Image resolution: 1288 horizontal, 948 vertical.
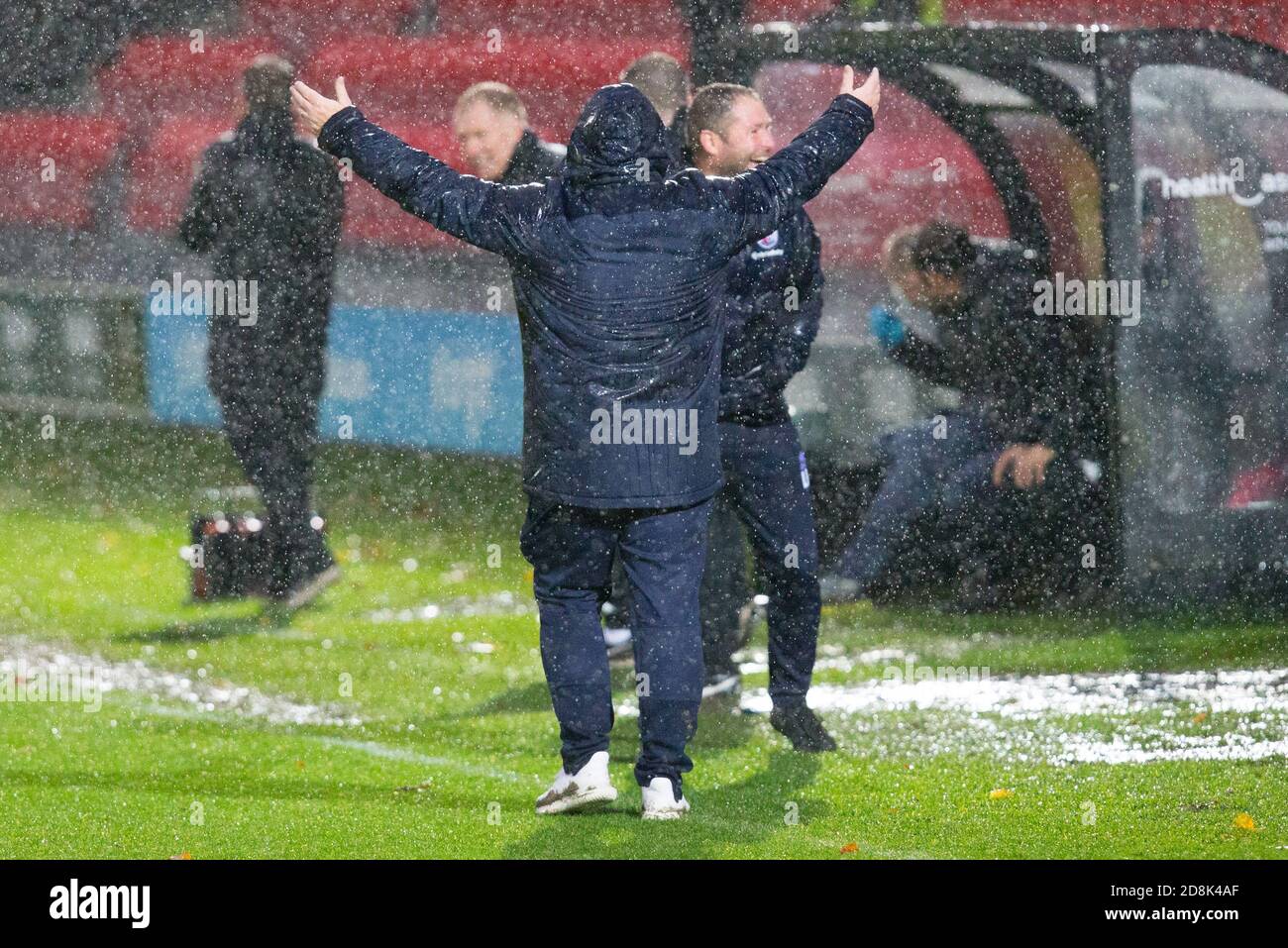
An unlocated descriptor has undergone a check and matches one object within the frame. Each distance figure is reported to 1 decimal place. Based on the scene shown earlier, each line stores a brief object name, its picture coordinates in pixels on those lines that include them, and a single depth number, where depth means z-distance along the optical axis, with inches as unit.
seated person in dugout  488.4
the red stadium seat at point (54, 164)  569.6
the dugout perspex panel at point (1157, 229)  480.4
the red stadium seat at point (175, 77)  562.9
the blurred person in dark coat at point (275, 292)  494.0
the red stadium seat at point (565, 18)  581.6
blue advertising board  545.3
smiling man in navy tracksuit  378.3
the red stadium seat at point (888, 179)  510.0
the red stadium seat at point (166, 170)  559.2
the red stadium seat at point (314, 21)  573.3
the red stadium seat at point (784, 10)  533.3
